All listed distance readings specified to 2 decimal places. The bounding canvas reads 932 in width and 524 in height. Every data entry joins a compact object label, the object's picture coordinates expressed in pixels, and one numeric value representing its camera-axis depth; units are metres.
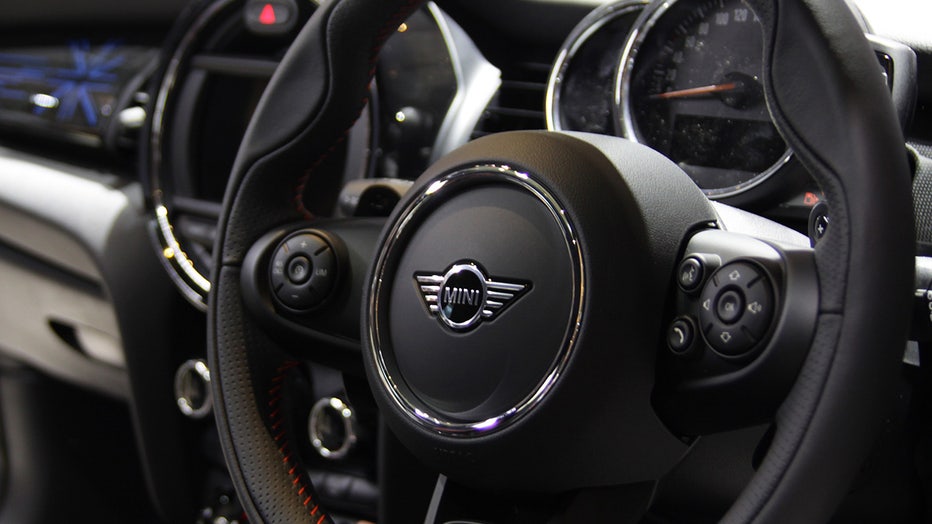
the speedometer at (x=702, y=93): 1.34
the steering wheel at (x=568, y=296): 0.67
